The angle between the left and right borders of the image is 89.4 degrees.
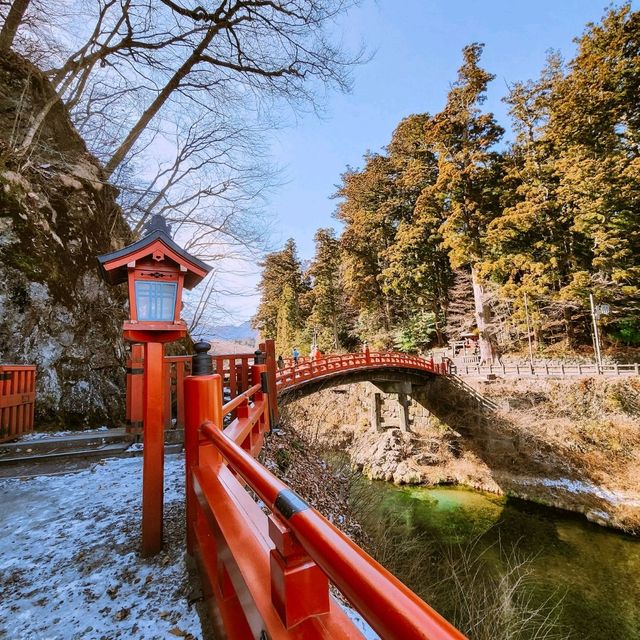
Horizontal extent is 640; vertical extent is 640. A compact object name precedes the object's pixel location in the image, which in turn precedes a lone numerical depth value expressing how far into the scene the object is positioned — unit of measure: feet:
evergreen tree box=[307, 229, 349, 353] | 86.07
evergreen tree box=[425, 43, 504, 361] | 58.90
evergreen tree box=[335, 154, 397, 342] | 78.28
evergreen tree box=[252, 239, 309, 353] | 101.19
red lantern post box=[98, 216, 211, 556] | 8.34
